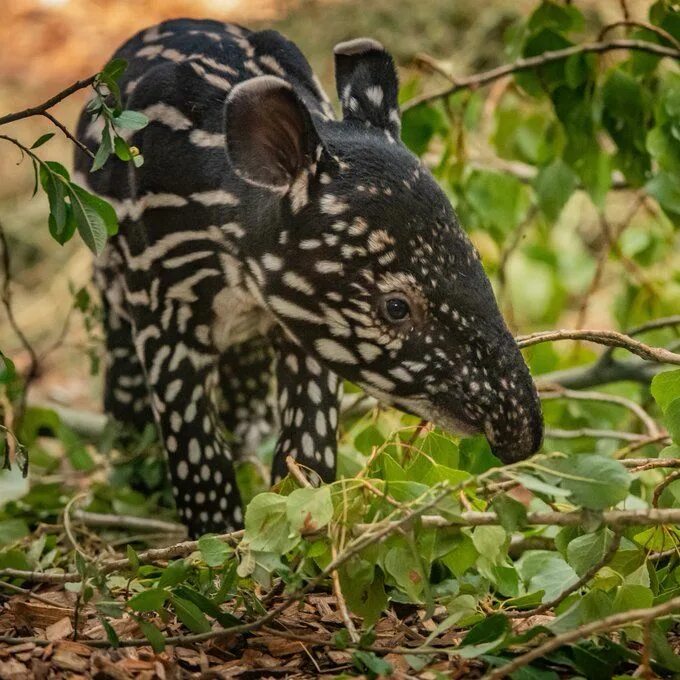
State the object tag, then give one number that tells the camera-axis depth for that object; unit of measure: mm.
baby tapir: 6379
